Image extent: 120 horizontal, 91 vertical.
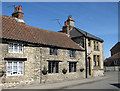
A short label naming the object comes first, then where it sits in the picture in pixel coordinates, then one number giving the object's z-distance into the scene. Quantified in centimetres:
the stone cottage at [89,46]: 2477
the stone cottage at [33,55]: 1461
